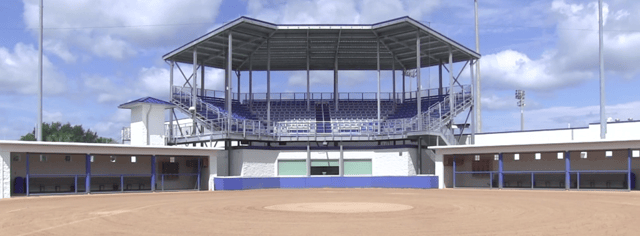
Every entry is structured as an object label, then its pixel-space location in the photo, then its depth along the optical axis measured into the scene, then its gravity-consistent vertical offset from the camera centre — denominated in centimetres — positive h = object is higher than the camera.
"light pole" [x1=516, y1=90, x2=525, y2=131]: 11094 +592
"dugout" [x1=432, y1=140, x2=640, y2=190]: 3888 -232
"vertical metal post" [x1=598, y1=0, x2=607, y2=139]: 4485 +286
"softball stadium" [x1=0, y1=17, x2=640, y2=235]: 2036 -231
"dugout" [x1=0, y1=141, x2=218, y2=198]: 3603 -232
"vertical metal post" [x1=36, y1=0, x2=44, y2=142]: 4244 +370
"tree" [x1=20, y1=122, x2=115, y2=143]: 10838 -33
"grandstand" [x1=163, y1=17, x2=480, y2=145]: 4966 +388
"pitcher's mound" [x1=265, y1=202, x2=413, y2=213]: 2422 -308
